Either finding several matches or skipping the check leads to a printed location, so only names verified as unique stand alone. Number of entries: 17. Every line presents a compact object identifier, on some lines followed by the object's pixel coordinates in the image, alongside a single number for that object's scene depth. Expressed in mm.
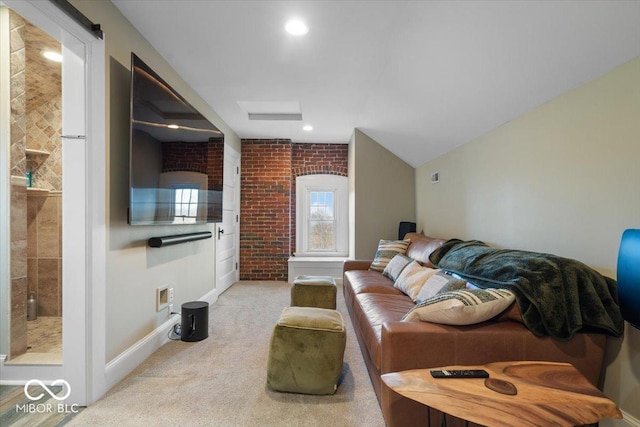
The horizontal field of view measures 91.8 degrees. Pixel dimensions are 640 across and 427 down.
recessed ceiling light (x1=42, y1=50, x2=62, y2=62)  2443
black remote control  1200
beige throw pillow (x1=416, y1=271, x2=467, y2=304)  2037
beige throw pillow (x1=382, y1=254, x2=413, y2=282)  3209
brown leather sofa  1471
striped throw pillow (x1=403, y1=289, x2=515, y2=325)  1482
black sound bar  2414
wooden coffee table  973
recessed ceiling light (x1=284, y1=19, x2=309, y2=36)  2133
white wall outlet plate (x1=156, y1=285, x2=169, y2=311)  2594
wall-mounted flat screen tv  2078
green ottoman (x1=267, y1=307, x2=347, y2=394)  1881
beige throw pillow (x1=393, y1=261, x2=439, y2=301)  2543
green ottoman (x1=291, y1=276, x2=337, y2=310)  3068
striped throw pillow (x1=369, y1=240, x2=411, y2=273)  3756
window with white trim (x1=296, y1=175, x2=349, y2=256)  5582
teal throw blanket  1478
